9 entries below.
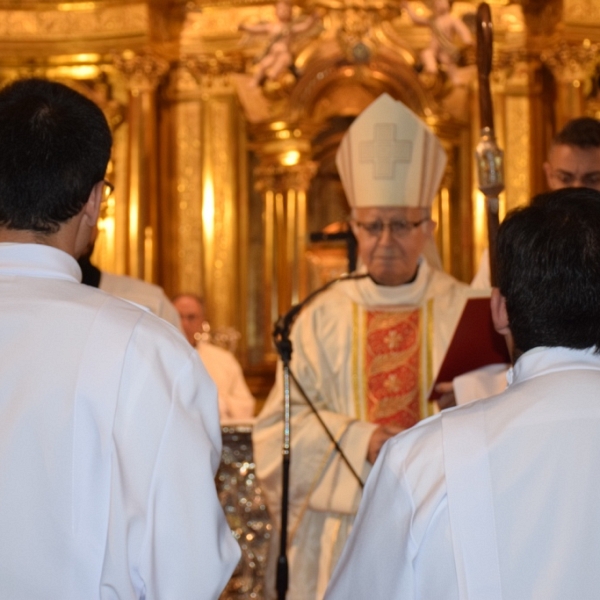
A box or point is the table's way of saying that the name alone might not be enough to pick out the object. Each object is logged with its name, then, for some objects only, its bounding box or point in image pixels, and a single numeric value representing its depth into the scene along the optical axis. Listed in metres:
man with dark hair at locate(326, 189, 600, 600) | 1.84
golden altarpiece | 9.53
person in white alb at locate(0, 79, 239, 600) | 1.96
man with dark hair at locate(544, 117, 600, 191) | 4.22
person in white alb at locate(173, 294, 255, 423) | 8.16
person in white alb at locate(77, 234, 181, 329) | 4.63
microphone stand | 3.58
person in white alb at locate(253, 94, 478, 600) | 3.99
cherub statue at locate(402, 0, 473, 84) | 9.28
